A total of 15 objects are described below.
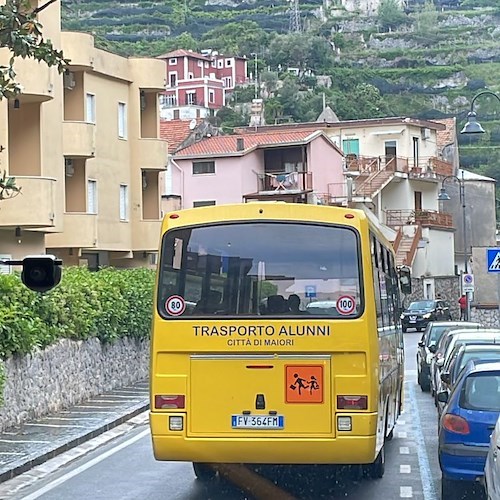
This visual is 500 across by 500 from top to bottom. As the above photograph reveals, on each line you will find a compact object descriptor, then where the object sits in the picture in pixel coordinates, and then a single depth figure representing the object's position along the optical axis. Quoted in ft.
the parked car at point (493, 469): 25.81
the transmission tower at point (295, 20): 633.20
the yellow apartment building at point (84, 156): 94.68
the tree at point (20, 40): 35.63
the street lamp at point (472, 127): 88.63
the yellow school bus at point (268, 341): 35.22
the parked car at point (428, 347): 82.94
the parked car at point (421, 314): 182.50
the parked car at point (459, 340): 62.85
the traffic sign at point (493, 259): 84.69
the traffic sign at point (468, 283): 150.30
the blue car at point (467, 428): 34.24
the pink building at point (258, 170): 209.46
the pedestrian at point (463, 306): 174.47
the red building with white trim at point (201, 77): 514.27
